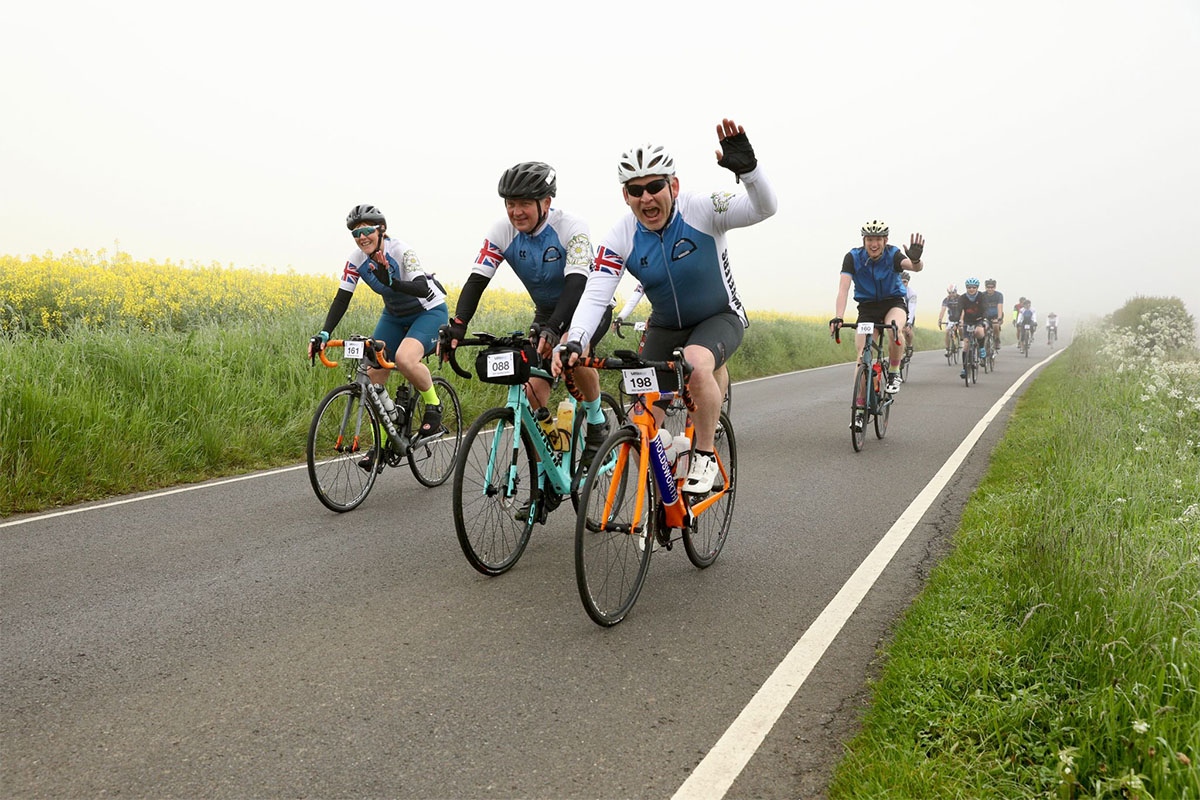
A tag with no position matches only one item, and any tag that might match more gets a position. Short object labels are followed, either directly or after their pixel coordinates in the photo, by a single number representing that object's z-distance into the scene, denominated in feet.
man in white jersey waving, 14.99
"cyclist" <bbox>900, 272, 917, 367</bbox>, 44.23
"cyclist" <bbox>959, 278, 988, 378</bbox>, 57.80
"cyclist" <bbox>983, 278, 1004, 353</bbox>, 68.80
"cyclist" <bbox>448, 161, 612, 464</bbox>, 17.46
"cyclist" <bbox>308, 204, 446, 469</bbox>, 22.49
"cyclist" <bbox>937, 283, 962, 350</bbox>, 68.59
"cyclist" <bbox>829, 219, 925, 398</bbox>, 33.04
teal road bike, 15.12
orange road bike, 13.29
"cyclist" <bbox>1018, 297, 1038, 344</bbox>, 108.58
